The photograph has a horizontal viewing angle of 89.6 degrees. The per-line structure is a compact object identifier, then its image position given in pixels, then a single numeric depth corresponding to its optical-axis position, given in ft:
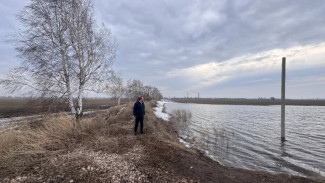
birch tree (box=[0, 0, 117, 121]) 29.19
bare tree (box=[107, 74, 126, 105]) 39.45
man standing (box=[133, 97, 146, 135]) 29.48
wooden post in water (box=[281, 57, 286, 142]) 38.39
